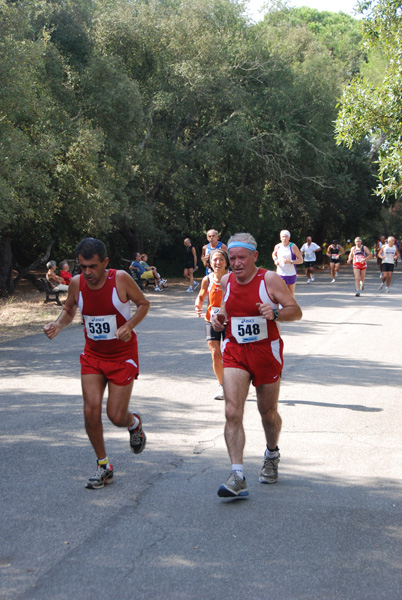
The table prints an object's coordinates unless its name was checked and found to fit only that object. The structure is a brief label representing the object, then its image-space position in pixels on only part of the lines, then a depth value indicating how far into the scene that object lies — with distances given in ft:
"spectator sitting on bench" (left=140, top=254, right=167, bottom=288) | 83.51
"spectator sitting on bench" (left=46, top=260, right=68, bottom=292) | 64.49
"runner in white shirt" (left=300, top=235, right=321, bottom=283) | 93.56
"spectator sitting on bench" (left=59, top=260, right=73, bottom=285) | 65.62
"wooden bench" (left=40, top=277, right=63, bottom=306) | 64.64
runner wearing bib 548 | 15.93
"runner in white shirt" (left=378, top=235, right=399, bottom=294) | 75.15
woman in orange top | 25.07
